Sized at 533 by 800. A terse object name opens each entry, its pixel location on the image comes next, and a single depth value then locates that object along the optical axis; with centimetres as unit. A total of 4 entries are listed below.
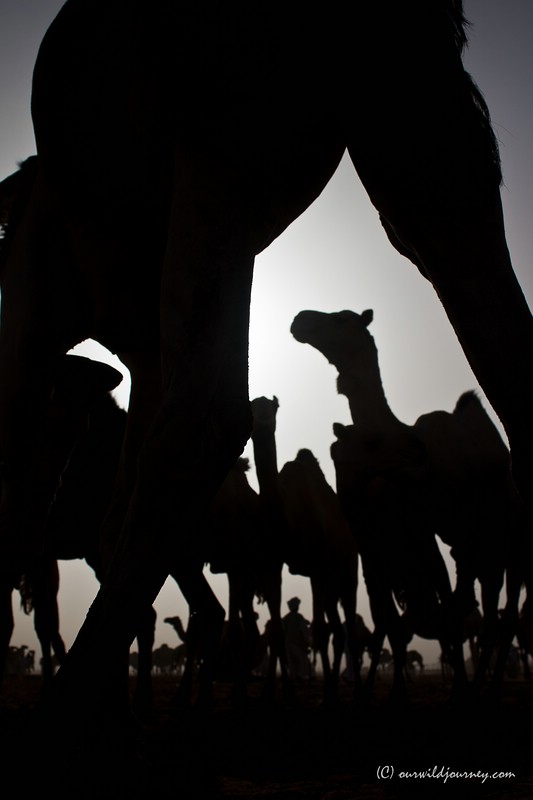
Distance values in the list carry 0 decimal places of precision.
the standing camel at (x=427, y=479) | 789
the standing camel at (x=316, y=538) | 887
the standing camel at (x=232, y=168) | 166
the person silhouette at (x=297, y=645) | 2596
